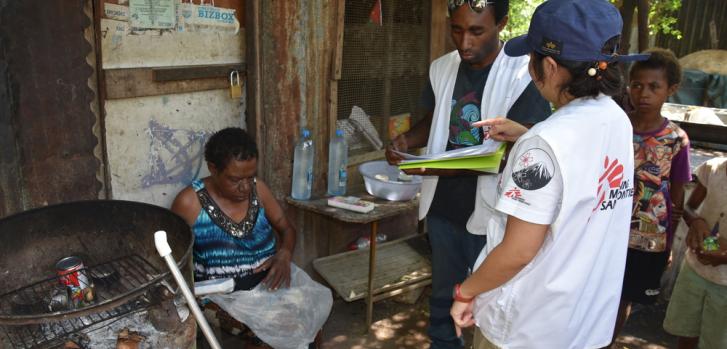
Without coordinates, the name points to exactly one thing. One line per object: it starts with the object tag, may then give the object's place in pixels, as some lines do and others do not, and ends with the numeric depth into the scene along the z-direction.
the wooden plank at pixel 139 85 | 2.58
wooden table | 3.33
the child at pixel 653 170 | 2.76
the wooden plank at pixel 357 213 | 3.22
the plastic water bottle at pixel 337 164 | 3.67
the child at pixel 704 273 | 2.75
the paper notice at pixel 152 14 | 2.63
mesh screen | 3.81
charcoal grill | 1.98
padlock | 3.13
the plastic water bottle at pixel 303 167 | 3.48
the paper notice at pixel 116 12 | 2.53
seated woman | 2.69
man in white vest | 2.43
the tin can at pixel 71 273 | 2.03
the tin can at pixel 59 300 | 1.98
